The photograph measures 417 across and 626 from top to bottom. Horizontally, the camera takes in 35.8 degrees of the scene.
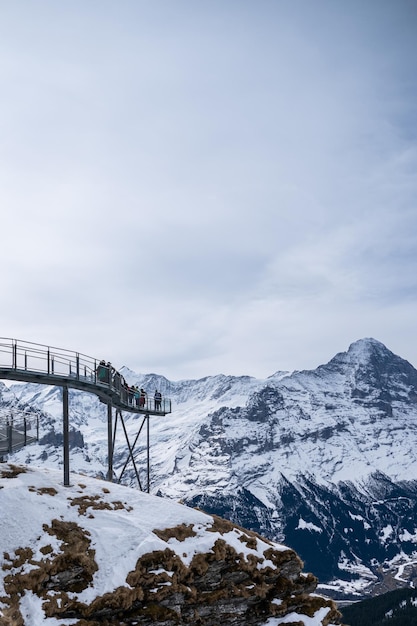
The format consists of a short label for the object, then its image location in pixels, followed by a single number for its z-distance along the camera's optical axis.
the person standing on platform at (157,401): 73.75
